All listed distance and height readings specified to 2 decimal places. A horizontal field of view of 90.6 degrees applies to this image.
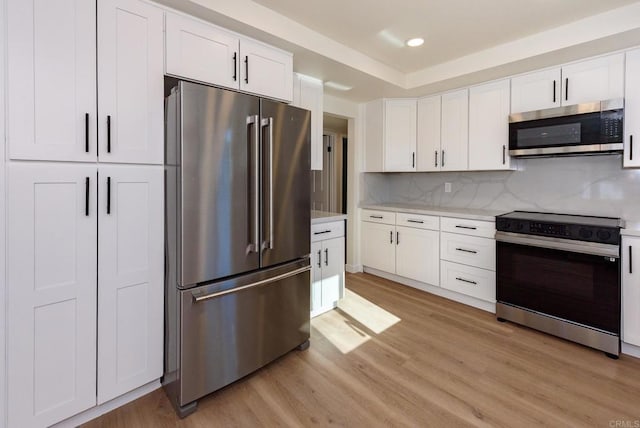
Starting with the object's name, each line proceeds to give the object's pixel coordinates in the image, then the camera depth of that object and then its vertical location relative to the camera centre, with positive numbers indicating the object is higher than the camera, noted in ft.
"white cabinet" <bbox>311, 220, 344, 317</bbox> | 9.48 -1.65
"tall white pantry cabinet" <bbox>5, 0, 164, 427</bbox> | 4.66 +0.14
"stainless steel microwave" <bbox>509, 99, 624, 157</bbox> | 7.95 +2.27
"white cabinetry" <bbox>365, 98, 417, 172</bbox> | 12.71 +3.22
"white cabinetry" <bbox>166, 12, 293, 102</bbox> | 6.20 +3.37
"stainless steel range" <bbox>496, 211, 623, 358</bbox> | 7.41 -1.60
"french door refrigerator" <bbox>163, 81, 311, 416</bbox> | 5.54 -0.40
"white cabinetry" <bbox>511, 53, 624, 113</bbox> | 8.11 +3.58
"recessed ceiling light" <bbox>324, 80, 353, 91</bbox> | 10.87 +4.49
